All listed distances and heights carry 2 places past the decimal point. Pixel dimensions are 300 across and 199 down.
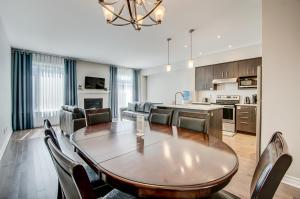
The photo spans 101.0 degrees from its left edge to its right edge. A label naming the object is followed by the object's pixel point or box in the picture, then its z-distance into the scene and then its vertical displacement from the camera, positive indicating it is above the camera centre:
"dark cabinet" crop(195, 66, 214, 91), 4.61 +0.78
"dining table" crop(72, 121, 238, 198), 0.65 -0.44
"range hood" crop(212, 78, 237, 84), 4.09 +0.60
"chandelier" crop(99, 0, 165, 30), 1.43 +1.07
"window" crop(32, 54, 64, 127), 4.43 +0.42
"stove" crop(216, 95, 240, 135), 3.95 -0.52
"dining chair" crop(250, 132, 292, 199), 0.57 -0.37
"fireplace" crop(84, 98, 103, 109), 5.45 -0.21
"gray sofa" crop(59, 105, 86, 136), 3.09 -0.54
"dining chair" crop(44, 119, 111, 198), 1.05 -0.74
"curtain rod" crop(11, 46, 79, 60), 4.04 +1.64
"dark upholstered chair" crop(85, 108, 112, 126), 1.97 -0.30
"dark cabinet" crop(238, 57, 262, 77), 3.70 +0.96
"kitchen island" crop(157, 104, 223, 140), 2.58 -0.36
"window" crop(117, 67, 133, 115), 6.53 +0.66
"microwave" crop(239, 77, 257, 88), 3.83 +0.51
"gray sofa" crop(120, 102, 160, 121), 4.79 -0.48
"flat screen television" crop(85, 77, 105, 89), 5.45 +0.72
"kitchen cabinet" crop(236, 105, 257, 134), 3.64 -0.62
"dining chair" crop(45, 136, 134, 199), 0.51 -0.35
